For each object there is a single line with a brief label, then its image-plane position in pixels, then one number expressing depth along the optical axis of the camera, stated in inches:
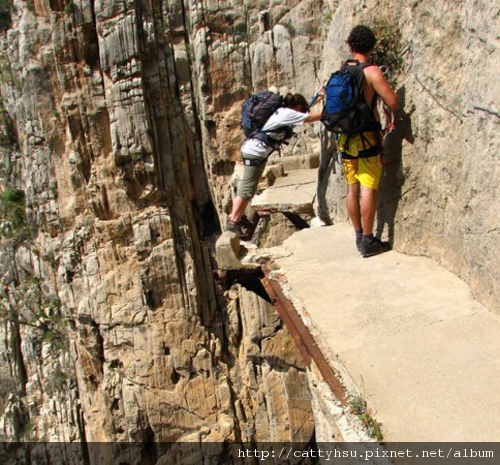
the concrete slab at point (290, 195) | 184.2
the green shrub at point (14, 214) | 478.3
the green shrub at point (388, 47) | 113.4
